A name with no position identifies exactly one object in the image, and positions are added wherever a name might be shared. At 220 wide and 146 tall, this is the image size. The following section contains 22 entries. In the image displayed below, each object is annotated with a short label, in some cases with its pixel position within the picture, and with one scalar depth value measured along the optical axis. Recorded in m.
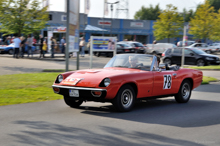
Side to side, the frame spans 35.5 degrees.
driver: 8.76
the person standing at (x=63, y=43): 32.44
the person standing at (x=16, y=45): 26.27
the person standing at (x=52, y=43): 28.14
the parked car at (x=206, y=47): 45.51
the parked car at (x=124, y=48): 35.12
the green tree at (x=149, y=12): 131.62
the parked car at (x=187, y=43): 47.36
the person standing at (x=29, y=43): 28.68
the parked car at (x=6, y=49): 32.19
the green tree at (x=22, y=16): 24.56
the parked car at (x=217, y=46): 47.25
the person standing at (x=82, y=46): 31.84
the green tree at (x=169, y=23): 51.34
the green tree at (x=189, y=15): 128.19
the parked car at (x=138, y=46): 36.25
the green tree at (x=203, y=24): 52.38
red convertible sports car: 7.38
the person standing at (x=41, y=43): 28.36
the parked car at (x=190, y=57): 25.61
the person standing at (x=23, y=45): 27.66
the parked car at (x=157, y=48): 38.91
